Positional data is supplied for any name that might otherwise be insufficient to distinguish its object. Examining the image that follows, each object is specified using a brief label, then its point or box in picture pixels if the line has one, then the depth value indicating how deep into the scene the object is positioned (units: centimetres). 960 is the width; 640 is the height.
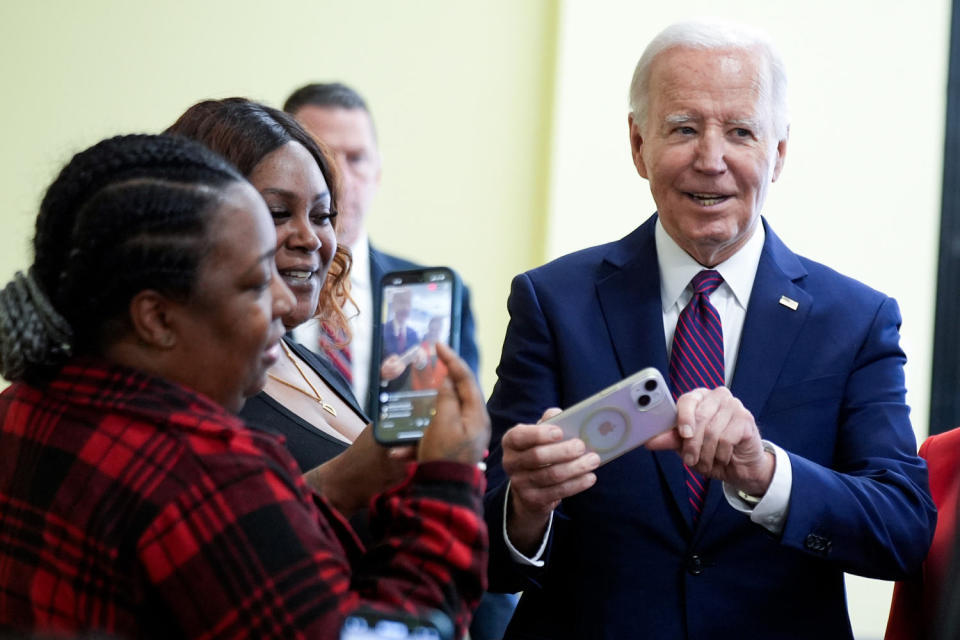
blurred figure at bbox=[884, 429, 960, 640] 235
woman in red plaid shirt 184
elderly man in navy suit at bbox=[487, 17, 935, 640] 227
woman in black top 234
